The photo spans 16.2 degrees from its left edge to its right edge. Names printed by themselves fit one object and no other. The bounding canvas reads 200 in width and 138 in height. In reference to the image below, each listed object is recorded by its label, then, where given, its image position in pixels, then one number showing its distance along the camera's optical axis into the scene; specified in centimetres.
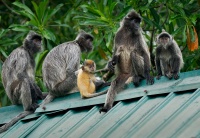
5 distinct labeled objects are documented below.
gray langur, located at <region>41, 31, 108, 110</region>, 1330
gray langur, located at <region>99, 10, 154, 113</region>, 1106
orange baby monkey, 1097
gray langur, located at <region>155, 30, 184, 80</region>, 1096
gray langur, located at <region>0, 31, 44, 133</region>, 1255
